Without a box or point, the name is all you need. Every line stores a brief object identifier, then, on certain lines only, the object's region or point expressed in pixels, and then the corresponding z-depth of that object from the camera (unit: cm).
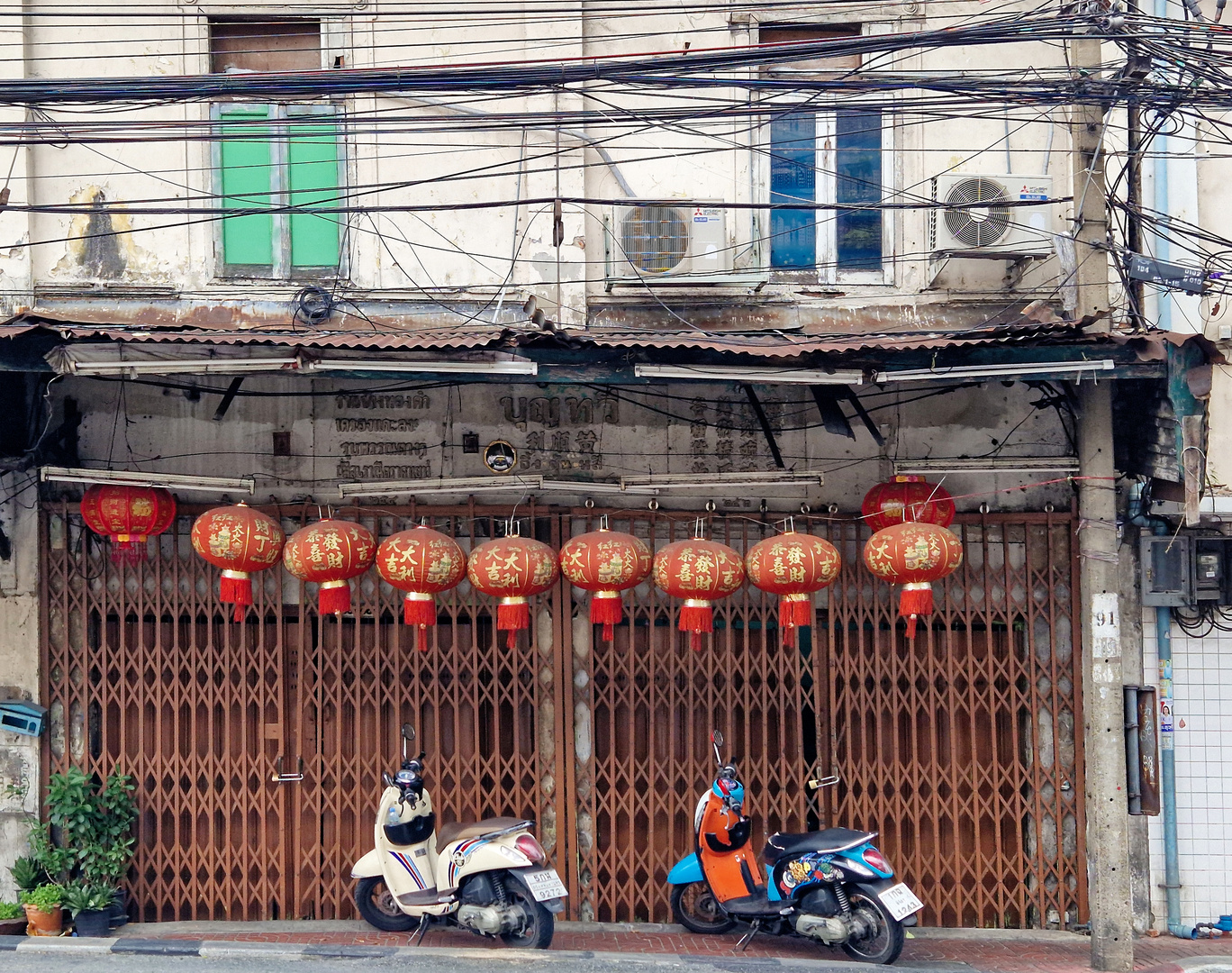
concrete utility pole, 673
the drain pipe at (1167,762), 786
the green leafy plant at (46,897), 740
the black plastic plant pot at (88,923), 747
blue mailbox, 773
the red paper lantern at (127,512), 740
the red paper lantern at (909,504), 750
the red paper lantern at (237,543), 709
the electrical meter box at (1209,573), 786
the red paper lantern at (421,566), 699
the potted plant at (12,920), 754
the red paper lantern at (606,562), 700
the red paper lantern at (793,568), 694
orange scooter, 676
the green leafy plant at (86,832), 751
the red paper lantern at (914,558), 694
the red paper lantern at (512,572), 698
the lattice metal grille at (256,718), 786
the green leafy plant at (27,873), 754
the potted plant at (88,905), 742
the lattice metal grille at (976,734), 789
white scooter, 686
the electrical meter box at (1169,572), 784
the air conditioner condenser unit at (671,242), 807
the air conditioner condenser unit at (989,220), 789
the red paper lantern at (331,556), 707
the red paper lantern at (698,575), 698
